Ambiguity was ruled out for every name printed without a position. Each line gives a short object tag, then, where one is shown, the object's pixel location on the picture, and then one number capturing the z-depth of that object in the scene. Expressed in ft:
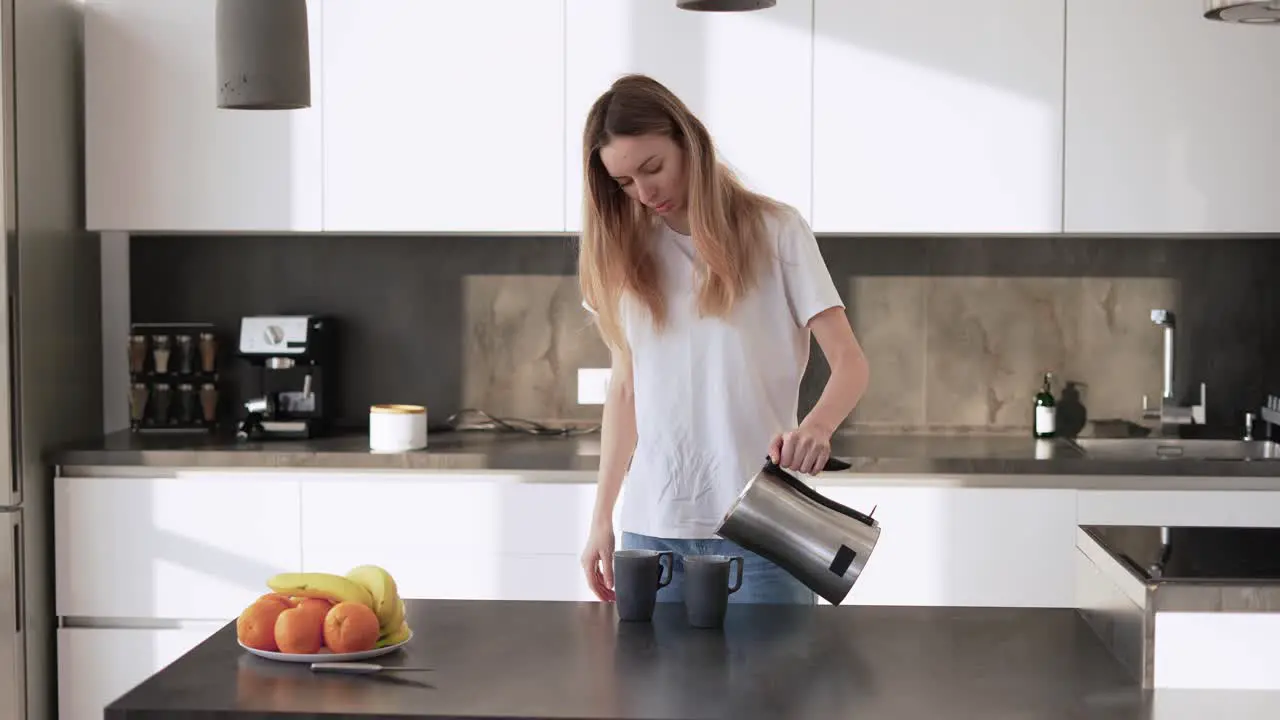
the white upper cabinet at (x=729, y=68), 11.18
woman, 6.98
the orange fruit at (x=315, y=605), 5.41
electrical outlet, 12.39
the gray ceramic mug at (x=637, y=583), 5.90
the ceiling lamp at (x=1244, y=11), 5.67
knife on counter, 5.23
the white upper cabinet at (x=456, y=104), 11.33
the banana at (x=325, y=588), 5.53
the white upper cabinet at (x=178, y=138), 11.45
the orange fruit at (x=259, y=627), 5.41
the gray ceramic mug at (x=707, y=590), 5.78
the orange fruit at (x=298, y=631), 5.33
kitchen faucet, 12.09
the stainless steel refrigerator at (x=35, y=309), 10.66
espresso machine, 11.76
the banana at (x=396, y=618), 5.59
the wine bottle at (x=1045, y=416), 11.94
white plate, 5.31
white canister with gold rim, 11.16
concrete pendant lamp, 5.79
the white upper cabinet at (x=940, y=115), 11.09
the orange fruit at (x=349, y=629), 5.34
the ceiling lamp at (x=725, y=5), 6.29
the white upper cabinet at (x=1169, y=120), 10.96
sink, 11.54
